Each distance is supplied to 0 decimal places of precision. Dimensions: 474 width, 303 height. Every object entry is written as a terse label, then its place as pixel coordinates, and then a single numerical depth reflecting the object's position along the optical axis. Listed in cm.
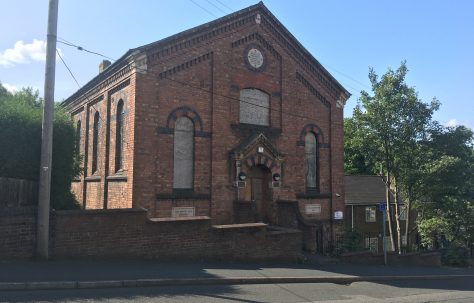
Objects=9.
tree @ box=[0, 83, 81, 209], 1139
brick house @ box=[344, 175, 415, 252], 3628
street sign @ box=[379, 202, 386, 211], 1655
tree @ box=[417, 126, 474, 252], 2191
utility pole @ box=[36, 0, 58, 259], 1085
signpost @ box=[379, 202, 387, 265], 1658
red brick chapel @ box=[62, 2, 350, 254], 1554
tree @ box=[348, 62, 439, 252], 2234
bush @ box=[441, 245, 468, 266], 2462
